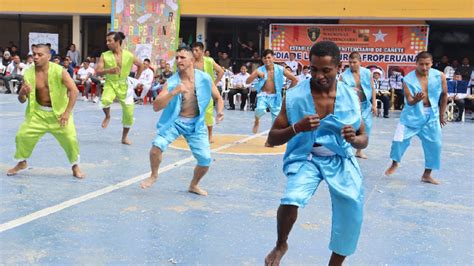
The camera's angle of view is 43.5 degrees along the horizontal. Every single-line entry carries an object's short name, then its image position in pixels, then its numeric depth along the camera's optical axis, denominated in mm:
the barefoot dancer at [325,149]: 3570
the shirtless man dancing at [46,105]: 6375
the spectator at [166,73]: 18412
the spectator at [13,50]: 23112
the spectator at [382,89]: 16250
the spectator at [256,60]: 21430
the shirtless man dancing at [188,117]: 6004
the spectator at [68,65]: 18828
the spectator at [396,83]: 17641
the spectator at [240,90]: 17453
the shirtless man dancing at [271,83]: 10266
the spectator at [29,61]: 18947
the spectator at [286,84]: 17284
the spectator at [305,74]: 17569
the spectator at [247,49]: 21750
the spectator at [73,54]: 22156
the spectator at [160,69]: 18997
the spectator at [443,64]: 19592
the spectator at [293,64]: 19497
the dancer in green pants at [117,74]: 9422
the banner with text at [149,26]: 20375
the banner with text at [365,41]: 19094
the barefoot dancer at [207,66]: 9031
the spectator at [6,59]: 21267
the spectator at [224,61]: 21047
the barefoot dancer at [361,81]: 8648
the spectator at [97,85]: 18531
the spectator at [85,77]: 18578
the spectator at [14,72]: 19750
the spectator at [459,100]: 15750
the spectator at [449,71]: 18062
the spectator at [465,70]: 17906
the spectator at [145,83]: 17516
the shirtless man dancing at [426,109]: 7098
